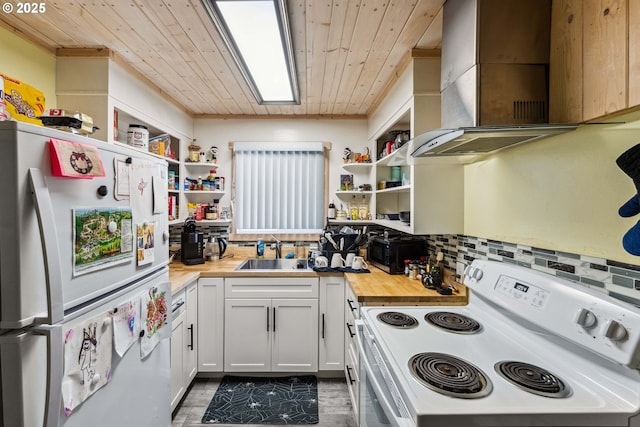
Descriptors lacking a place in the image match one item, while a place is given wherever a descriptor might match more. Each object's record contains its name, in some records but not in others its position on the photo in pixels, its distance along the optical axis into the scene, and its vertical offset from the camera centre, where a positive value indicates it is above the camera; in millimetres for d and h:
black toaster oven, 2135 -308
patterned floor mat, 1878 -1392
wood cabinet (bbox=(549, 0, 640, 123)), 776 +496
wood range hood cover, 1140 +601
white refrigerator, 705 -218
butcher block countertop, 1630 -490
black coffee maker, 2467 -315
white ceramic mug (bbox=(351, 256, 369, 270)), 2231 -421
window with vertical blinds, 2998 +210
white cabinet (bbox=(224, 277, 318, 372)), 2236 -911
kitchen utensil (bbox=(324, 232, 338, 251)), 2432 -253
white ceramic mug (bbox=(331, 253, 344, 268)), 2289 -410
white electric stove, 735 -515
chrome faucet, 2830 -378
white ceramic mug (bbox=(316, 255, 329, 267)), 2319 -425
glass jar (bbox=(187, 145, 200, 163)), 2811 +575
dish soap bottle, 2809 -388
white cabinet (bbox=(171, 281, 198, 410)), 1838 -932
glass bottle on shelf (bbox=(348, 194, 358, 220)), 2916 +22
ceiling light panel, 1321 +974
